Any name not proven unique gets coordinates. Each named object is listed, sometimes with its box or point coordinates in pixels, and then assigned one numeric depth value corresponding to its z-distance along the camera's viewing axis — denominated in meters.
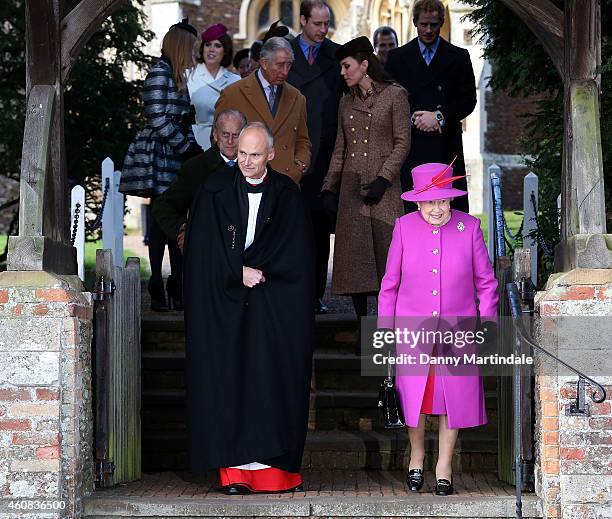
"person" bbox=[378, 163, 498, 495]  14.34
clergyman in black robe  14.42
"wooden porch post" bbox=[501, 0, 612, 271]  14.02
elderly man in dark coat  16.11
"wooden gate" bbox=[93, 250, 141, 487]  14.81
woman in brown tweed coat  16.92
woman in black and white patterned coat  19.09
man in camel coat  17.64
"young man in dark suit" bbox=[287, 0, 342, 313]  19.08
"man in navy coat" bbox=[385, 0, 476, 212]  18.41
